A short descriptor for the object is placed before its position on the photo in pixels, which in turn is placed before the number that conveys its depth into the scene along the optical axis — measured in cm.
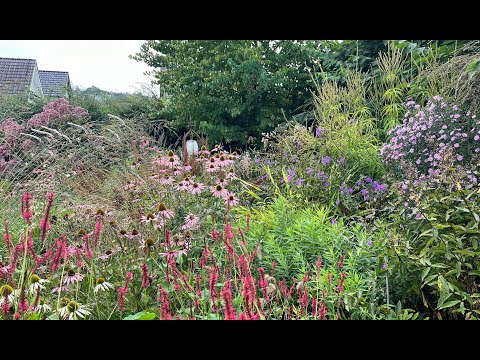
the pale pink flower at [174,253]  211
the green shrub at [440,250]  187
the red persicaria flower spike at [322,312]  118
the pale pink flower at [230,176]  320
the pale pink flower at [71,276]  184
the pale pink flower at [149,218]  235
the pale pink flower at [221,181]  306
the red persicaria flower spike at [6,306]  118
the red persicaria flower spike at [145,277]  145
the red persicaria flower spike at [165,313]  116
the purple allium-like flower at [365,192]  318
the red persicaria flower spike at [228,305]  89
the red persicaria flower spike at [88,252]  164
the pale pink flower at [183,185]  281
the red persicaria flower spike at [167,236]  185
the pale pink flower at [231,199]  274
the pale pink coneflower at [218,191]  284
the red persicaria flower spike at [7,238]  150
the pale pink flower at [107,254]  210
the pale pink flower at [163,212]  234
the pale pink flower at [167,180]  287
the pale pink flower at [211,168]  323
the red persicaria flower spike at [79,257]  197
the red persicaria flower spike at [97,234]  158
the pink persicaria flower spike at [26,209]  142
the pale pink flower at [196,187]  285
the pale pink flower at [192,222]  253
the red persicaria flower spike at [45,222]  124
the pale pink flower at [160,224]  236
